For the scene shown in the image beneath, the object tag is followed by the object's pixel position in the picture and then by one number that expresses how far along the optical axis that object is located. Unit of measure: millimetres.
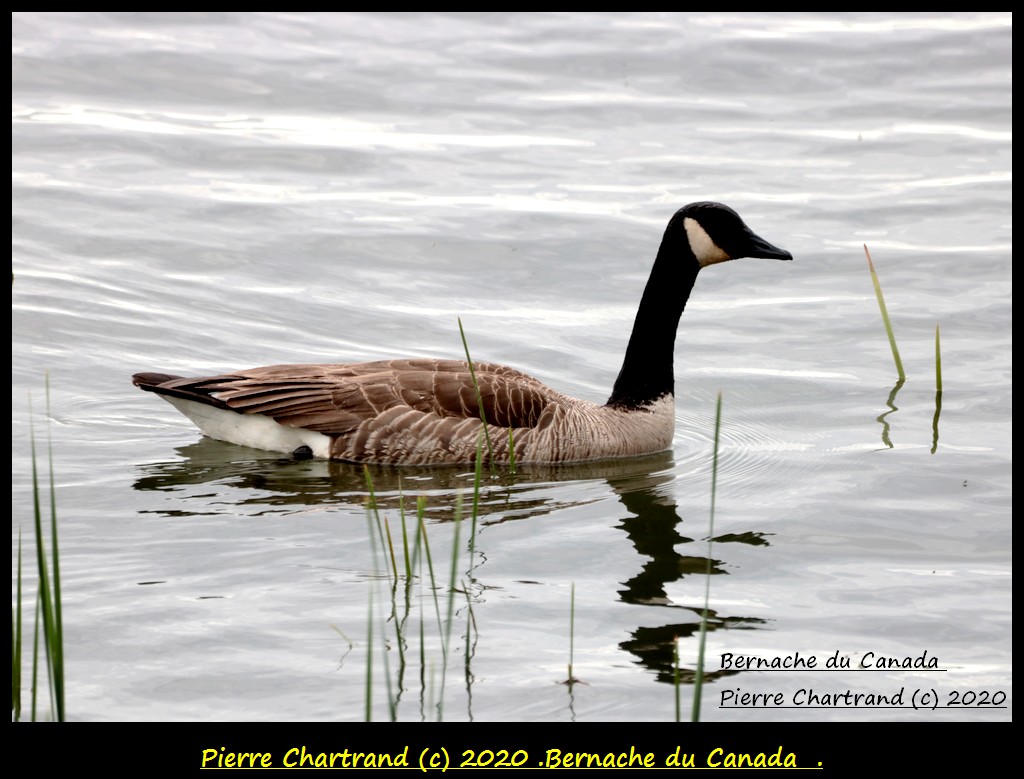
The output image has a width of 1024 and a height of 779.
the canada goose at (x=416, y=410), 21656
